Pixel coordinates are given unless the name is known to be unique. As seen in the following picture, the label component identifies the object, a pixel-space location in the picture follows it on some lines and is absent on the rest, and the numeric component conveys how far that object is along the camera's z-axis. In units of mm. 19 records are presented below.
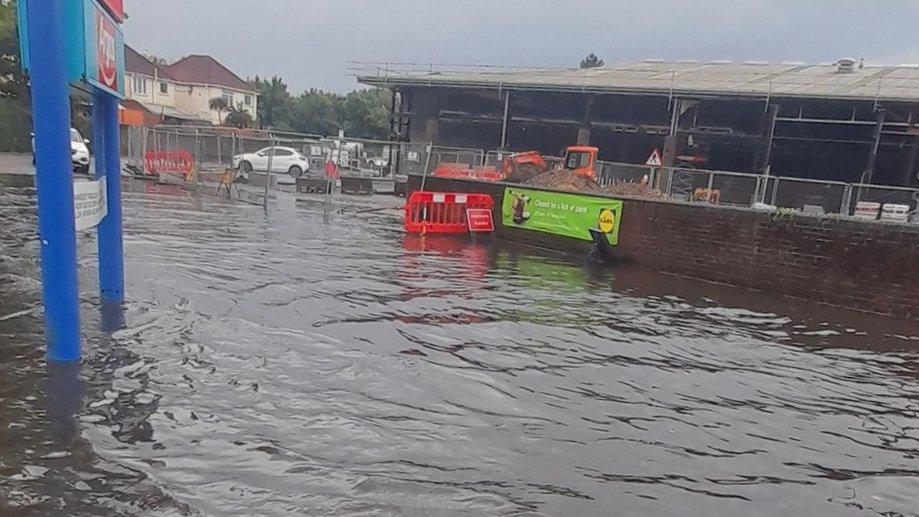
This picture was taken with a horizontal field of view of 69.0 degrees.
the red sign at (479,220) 17031
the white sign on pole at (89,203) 5504
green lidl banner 14445
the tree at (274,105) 81000
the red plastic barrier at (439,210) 16828
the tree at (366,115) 71000
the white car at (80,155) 25031
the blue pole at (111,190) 6633
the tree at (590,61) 131500
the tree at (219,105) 65250
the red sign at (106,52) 5406
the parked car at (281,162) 29181
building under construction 29578
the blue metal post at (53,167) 4621
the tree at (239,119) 59456
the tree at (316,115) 78875
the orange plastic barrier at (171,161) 26625
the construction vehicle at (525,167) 20328
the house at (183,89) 59125
